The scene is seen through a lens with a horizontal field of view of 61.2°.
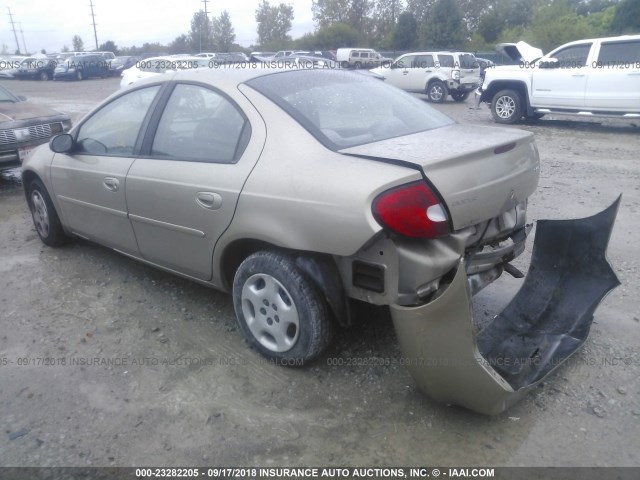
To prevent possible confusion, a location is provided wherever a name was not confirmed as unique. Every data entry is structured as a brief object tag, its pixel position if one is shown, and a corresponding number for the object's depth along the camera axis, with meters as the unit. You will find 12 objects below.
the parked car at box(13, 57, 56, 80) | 34.75
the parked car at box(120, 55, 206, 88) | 18.56
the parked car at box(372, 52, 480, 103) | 18.20
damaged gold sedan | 2.48
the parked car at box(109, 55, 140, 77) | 37.25
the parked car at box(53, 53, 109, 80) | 33.72
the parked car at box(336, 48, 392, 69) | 31.50
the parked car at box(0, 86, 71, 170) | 7.16
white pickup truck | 10.68
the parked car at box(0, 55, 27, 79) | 35.38
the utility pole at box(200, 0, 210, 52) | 70.43
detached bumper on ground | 2.35
